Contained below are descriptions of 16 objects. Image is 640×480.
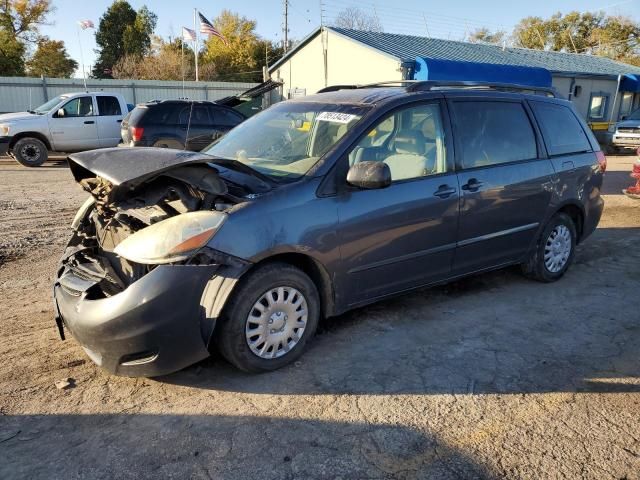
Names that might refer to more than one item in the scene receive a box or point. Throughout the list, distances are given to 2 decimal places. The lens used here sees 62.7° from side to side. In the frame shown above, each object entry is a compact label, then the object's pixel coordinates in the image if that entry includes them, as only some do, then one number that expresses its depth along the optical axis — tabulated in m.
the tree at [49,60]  40.25
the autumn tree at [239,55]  45.91
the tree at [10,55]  35.88
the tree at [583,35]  48.88
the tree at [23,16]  37.50
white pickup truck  13.55
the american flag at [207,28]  21.84
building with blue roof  17.98
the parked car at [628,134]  20.22
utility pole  43.09
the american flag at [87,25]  22.01
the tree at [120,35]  49.28
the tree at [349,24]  45.66
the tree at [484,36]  55.19
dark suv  12.08
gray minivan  3.03
